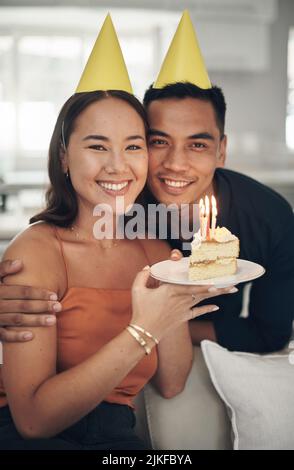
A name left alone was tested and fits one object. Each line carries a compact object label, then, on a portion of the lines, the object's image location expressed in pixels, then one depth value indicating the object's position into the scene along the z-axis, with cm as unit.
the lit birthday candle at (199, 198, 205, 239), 122
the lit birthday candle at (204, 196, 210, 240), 124
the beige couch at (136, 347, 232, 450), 136
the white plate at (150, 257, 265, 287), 106
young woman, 111
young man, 145
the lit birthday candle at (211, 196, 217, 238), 122
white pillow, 129
